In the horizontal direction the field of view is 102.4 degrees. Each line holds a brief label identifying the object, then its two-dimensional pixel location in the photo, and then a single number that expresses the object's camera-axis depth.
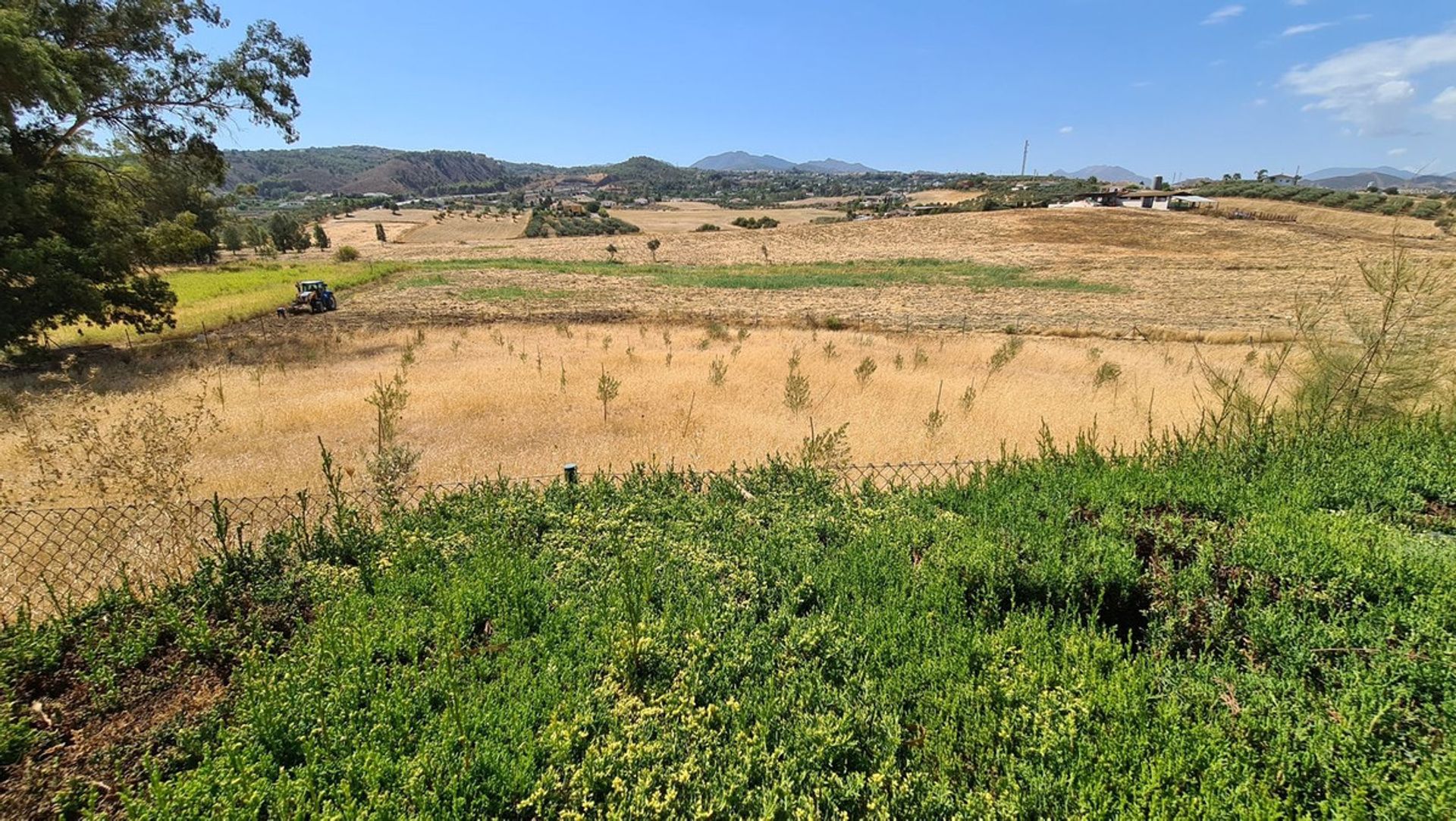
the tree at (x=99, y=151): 14.62
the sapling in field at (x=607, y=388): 11.75
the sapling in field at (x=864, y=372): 14.07
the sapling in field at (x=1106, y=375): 14.30
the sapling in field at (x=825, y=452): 8.27
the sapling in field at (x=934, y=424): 10.56
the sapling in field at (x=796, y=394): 11.97
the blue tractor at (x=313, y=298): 29.00
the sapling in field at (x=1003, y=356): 15.98
